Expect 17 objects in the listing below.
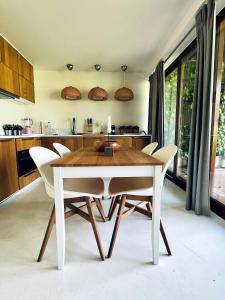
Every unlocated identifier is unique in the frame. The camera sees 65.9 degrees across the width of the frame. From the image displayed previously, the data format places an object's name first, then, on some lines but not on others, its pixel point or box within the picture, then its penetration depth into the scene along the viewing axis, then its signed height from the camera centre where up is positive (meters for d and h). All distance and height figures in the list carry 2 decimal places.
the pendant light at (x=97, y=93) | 3.98 +0.89
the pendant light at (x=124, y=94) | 3.99 +0.86
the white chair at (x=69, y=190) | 1.32 -0.48
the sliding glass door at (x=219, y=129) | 2.02 +0.02
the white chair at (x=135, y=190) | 1.38 -0.49
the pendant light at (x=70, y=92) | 3.91 +0.89
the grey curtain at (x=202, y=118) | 1.89 +0.15
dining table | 1.16 -0.29
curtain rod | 2.39 +1.40
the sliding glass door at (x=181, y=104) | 2.88 +0.49
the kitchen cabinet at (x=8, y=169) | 2.31 -0.53
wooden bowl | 1.83 -0.14
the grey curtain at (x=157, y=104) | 3.44 +0.57
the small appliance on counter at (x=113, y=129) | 4.32 +0.04
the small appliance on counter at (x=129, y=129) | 4.37 +0.05
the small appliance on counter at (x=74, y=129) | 4.39 +0.06
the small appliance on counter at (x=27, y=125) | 3.77 +0.16
